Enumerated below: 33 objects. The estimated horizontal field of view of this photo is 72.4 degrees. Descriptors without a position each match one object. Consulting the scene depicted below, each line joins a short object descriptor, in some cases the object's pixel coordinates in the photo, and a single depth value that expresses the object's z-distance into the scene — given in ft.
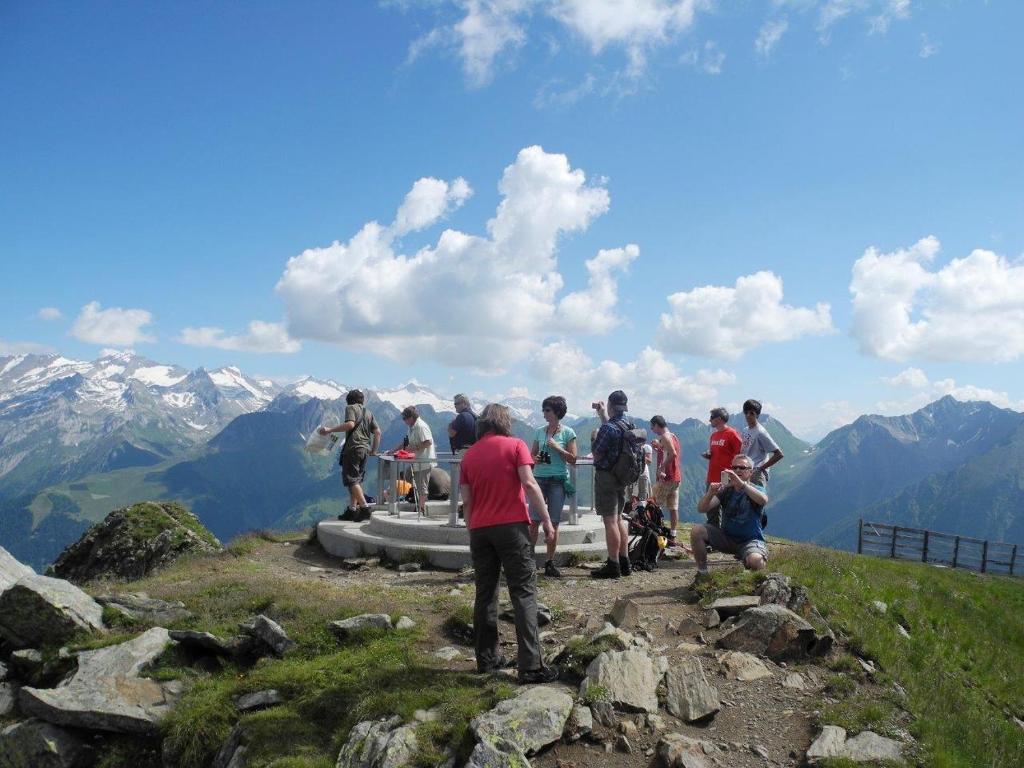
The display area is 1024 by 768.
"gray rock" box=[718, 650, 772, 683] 23.20
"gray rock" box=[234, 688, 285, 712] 23.26
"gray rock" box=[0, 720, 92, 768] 23.07
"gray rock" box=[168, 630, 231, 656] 27.50
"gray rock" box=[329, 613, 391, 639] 27.32
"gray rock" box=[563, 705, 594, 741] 19.49
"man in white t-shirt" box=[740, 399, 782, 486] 37.40
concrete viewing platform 41.29
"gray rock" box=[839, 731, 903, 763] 18.44
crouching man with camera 33.01
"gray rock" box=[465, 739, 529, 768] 17.81
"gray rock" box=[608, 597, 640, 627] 27.30
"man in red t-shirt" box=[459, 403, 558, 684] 21.88
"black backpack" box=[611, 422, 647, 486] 33.76
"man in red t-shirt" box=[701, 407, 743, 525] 38.17
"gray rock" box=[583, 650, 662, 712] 20.84
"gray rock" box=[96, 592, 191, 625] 30.89
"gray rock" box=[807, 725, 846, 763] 18.53
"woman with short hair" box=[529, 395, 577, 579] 36.09
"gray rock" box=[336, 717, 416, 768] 18.84
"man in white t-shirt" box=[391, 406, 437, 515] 47.65
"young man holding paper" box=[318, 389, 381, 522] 48.96
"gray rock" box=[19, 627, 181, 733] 23.53
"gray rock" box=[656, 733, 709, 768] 17.97
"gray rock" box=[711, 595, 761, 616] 27.81
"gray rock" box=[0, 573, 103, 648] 29.45
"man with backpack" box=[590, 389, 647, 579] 33.81
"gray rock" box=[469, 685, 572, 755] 18.67
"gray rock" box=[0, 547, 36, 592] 36.15
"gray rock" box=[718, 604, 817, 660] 24.90
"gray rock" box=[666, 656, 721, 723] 20.79
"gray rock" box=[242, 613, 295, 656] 26.89
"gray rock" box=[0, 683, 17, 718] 25.85
